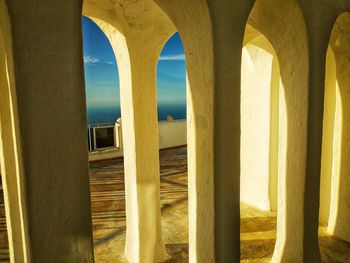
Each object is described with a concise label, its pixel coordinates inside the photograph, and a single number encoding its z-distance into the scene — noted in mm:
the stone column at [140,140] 4730
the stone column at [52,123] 2266
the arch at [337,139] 5449
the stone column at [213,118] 3201
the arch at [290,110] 4027
